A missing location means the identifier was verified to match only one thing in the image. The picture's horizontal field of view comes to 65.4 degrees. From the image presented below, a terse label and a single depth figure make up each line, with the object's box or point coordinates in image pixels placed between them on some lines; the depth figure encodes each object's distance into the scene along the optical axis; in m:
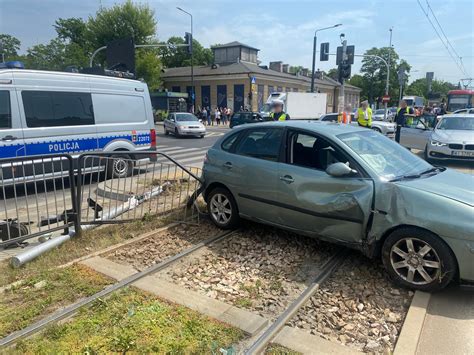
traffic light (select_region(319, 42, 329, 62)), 21.67
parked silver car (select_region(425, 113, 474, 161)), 10.84
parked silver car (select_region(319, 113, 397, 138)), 18.97
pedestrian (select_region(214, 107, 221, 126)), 37.70
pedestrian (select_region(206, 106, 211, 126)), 38.28
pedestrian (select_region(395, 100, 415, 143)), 12.77
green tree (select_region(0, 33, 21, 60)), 63.99
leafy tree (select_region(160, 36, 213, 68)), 68.94
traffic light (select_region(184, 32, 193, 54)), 25.49
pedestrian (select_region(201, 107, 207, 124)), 37.88
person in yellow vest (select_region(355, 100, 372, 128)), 11.24
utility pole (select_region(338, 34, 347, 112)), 16.42
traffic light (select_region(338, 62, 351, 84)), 16.61
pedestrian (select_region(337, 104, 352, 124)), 11.85
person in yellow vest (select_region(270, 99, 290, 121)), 9.18
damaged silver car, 3.42
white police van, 6.86
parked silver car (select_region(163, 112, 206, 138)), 21.72
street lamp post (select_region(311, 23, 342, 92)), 27.56
